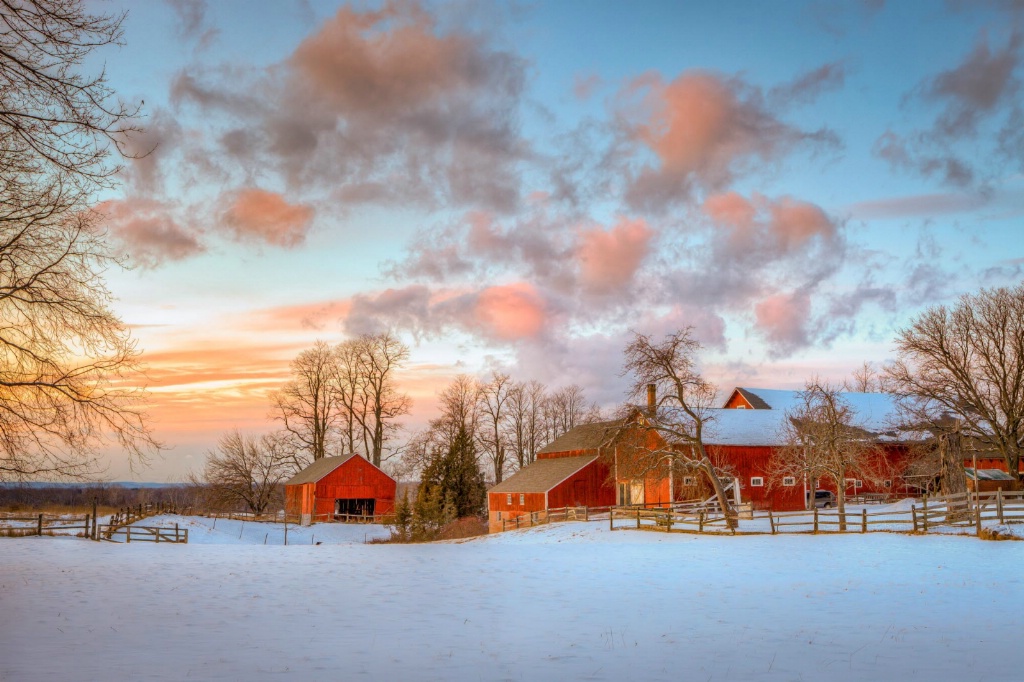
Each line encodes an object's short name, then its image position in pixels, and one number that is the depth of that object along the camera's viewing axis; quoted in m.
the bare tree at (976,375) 42.06
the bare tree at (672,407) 36.62
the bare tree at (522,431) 79.12
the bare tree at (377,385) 67.62
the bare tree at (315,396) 68.69
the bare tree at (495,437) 76.50
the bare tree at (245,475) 70.12
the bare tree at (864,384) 89.25
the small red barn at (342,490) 62.16
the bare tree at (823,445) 41.78
